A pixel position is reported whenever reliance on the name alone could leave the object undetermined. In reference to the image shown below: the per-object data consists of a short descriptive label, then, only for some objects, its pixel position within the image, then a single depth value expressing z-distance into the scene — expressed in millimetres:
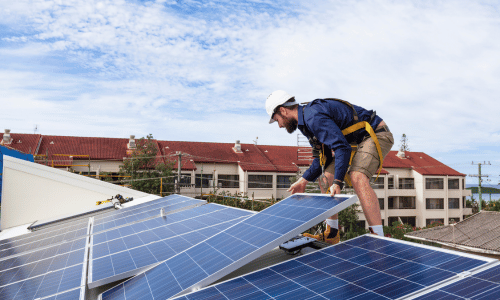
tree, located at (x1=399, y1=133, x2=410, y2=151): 81500
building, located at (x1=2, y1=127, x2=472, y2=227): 44250
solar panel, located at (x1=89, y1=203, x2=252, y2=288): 3951
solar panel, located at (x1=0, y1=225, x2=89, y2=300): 3701
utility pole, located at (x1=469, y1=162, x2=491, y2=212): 48488
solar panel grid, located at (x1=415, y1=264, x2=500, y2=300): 2073
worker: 3977
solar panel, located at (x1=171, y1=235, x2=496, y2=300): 2418
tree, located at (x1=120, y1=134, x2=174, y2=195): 40466
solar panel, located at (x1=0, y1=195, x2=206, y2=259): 6980
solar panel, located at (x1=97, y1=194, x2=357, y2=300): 3127
